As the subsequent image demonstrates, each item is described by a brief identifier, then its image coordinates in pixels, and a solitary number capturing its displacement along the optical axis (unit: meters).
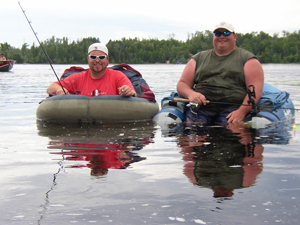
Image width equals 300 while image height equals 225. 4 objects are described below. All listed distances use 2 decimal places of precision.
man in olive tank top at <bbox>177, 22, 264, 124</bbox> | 6.52
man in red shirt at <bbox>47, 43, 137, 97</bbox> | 7.06
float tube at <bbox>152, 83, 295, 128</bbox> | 6.71
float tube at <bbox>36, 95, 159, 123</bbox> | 7.27
